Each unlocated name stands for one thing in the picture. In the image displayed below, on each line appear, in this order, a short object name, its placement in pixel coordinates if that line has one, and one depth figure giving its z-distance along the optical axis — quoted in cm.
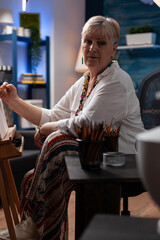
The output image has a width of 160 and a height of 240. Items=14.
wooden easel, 178
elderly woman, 160
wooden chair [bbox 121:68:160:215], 207
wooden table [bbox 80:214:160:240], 62
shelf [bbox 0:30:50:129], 418
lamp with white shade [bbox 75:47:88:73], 457
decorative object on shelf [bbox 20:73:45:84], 440
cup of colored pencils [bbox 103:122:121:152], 137
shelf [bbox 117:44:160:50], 434
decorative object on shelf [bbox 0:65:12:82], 416
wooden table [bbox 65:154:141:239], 107
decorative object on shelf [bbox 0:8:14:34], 420
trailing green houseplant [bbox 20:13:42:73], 448
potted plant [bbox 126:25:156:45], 436
